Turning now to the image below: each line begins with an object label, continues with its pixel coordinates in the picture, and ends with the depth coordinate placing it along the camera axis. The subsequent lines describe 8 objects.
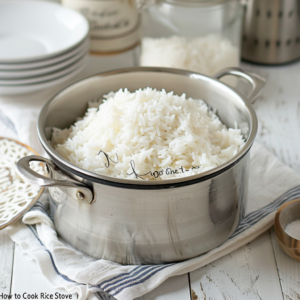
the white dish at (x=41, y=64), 0.88
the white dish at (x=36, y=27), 0.96
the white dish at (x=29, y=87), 0.90
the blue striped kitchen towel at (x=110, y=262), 0.71
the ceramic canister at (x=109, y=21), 0.97
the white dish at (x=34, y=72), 0.88
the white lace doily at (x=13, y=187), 0.76
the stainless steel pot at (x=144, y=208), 0.67
